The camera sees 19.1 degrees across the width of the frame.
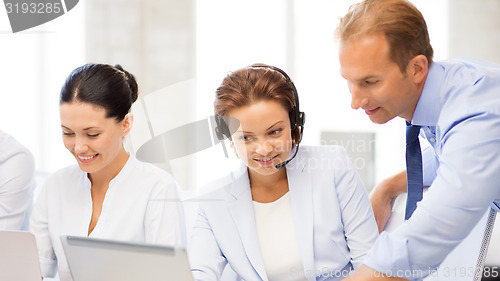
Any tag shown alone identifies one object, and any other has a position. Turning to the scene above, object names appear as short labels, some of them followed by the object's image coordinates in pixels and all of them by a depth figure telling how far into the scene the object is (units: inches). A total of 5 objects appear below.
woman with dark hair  120.5
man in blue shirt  103.6
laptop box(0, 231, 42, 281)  106.4
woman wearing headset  115.7
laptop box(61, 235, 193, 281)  100.5
